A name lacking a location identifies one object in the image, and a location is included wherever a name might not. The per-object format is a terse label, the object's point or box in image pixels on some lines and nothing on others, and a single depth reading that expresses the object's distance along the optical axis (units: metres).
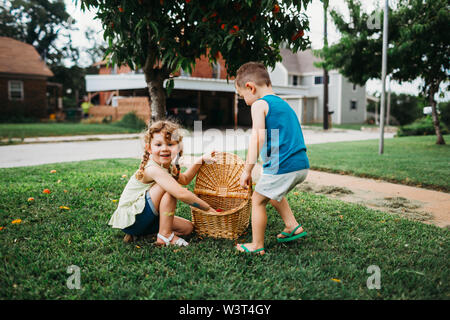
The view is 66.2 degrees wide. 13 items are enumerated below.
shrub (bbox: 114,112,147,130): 17.40
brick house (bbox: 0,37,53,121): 21.62
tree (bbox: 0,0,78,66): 33.41
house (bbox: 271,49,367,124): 30.09
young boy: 2.43
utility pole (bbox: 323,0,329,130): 19.67
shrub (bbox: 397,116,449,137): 15.19
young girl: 2.63
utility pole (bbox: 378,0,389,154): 7.43
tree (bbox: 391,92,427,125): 27.94
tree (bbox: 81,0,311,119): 2.75
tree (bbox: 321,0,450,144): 8.30
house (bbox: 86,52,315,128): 18.80
